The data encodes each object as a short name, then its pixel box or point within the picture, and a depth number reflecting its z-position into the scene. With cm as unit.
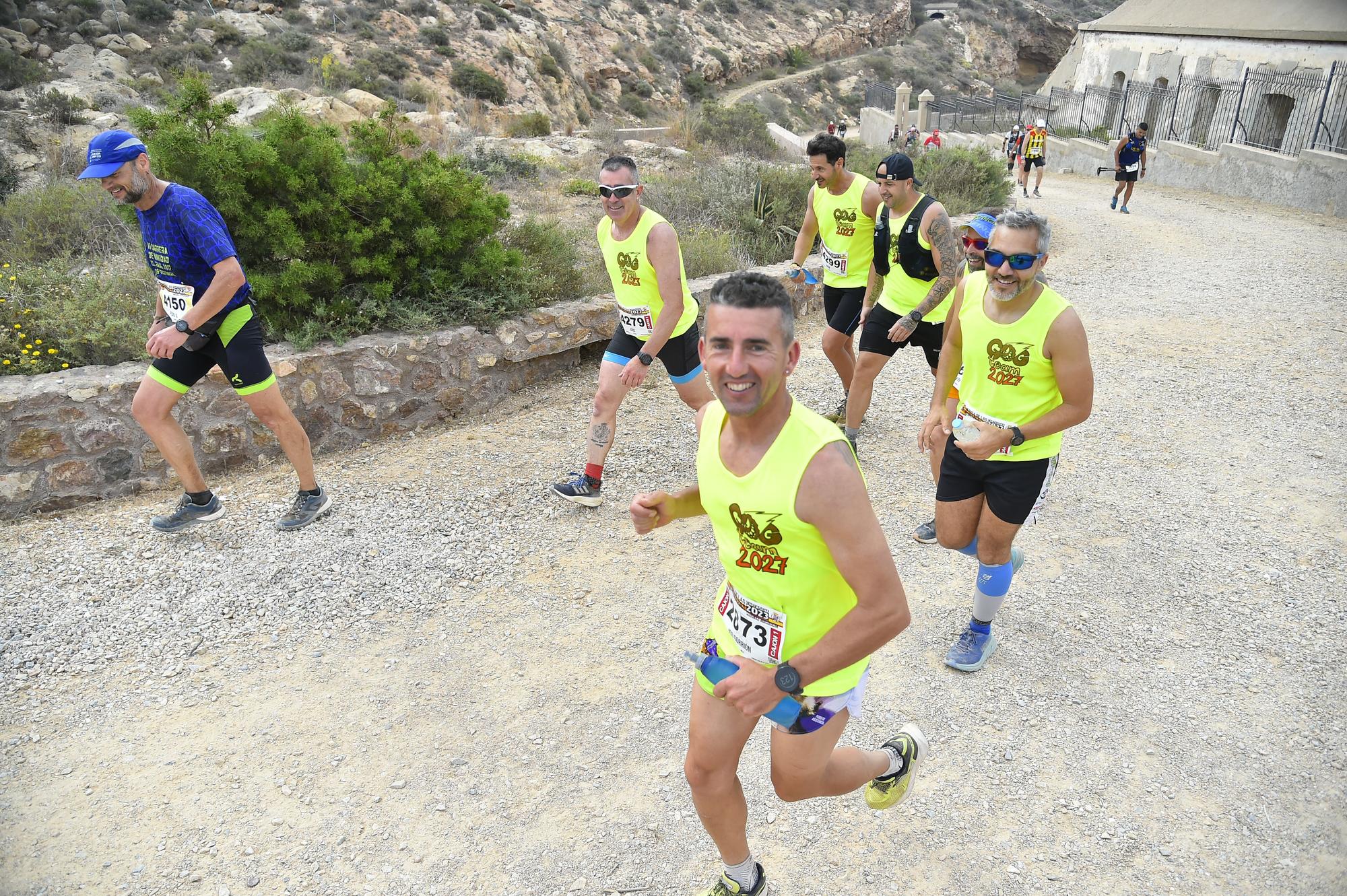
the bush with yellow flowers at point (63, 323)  547
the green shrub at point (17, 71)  1864
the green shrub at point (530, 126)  2111
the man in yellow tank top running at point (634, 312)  469
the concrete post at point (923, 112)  3023
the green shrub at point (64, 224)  769
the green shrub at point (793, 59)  4291
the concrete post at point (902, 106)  3092
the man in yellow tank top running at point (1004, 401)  320
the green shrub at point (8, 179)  1090
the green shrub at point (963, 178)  1295
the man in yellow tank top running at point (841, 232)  549
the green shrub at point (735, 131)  1934
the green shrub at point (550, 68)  2867
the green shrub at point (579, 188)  1256
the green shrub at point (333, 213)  588
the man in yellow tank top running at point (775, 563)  195
